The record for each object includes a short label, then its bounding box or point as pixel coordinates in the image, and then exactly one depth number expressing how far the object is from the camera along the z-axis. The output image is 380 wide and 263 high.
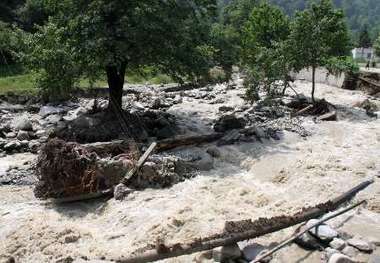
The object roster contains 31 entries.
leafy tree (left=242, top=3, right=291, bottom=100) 22.95
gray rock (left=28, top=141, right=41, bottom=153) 16.76
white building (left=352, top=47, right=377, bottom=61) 97.84
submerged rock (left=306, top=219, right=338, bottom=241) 9.05
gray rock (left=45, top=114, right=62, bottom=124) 20.73
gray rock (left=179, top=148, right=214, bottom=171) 14.46
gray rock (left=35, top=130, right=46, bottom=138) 18.47
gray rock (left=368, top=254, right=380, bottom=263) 8.34
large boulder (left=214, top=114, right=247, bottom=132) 18.62
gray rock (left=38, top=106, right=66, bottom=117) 22.41
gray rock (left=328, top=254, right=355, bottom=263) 8.15
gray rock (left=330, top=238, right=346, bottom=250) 8.86
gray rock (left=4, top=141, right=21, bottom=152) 16.62
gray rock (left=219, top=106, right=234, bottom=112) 23.20
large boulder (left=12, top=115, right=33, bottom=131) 19.03
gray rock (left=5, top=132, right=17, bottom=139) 17.98
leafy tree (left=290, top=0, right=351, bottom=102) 22.53
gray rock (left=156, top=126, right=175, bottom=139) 18.23
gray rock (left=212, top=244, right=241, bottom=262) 8.85
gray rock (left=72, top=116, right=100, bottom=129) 18.08
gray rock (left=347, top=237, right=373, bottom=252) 8.84
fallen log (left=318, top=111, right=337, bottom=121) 20.47
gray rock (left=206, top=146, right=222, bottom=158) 15.68
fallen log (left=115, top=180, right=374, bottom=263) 8.66
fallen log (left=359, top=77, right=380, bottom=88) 29.04
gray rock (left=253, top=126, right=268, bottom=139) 17.44
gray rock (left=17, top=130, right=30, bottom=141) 17.92
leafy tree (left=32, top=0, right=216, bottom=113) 17.08
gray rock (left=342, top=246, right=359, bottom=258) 8.69
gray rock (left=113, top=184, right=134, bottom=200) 12.42
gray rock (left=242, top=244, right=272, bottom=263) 8.81
